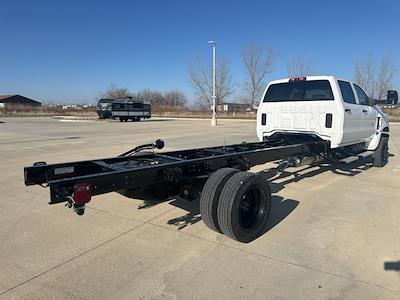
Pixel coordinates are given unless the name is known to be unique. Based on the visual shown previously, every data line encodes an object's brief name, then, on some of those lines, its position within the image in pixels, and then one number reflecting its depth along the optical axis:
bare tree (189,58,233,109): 65.50
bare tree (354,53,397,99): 50.75
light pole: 29.19
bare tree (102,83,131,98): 102.75
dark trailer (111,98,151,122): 34.47
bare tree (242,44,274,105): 61.75
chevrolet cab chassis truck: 3.72
